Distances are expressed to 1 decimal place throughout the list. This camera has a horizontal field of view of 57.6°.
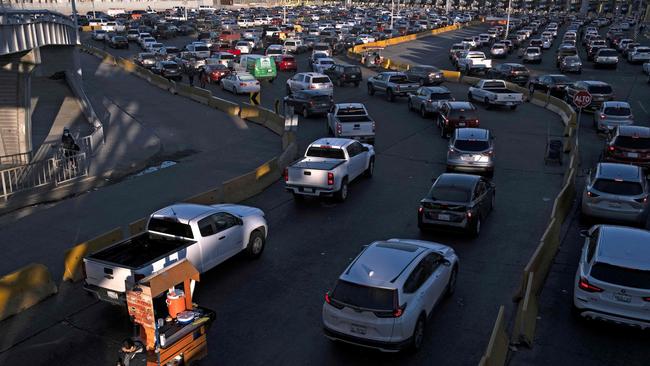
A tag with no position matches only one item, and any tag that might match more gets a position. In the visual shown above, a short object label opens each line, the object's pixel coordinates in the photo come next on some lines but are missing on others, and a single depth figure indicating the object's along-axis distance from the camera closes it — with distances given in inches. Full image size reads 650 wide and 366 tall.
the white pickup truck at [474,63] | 1771.0
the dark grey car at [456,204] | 565.3
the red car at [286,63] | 1861.5
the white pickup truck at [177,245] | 419.5
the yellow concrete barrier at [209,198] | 650.8
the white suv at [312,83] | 1366.9
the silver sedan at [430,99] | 1185.4
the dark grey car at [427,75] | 1565.0
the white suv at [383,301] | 357.4
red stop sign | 894.4
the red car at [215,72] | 1648.6
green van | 1644.9
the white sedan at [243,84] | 1489.9
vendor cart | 335.6
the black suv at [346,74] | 1606.8
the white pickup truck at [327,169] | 682.8
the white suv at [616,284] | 381.1
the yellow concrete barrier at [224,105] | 1285.2
